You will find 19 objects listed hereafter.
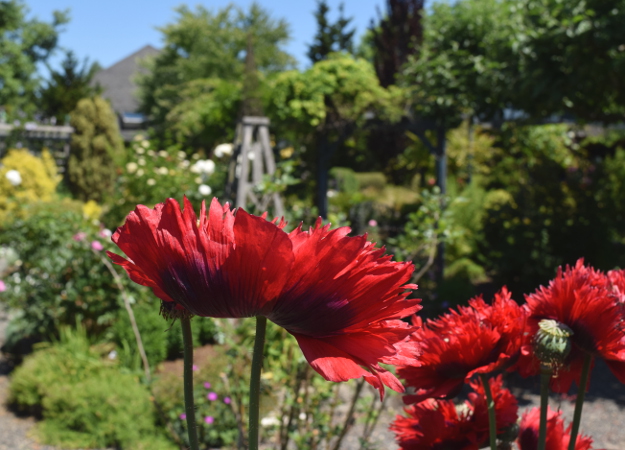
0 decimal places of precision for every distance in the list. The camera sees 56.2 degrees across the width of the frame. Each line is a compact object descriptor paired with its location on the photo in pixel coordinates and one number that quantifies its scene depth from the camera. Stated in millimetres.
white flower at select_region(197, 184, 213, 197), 5121
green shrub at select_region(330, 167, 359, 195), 12767
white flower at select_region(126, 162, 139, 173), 7502
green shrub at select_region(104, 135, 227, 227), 6848
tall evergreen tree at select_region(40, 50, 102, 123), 18359
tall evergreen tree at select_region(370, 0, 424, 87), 16500
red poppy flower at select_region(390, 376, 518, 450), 670
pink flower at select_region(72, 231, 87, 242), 4368
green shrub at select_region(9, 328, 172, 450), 3484
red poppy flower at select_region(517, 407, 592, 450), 681
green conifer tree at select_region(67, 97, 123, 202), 13375
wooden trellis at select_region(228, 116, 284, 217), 5098
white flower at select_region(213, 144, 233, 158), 6801
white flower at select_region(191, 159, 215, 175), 6305
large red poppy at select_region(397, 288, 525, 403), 597
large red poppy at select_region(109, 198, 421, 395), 399
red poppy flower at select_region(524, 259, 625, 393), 557
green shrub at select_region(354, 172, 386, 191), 13766
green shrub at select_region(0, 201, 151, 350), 4742
